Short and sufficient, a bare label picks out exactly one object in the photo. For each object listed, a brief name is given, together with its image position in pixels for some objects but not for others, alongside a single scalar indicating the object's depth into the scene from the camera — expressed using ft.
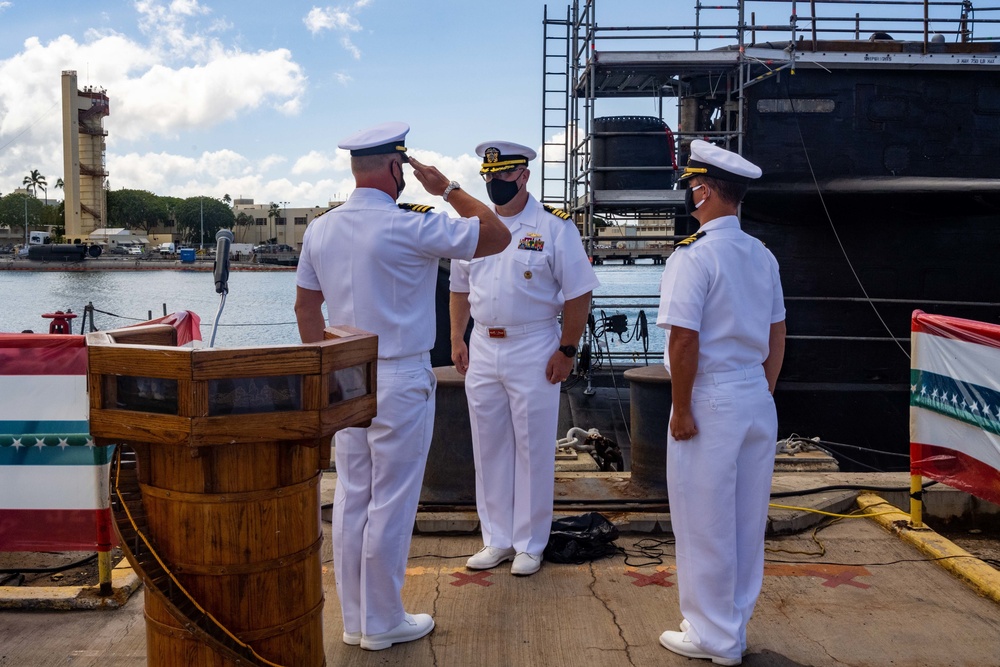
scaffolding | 35.09
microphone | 8.66
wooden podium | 7.80
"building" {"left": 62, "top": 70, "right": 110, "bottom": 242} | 330.95
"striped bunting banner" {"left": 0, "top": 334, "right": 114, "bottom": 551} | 14.30
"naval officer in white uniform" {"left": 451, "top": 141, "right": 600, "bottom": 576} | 15.88
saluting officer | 11.93
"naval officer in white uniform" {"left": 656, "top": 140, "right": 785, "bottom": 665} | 11.91
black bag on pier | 16.10
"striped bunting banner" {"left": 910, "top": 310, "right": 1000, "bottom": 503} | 15.72
